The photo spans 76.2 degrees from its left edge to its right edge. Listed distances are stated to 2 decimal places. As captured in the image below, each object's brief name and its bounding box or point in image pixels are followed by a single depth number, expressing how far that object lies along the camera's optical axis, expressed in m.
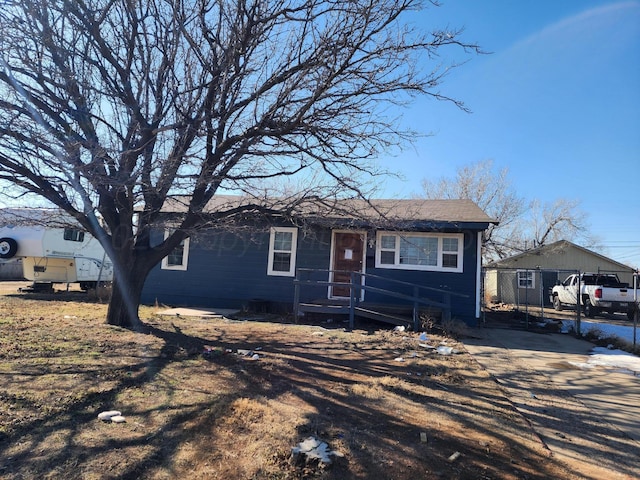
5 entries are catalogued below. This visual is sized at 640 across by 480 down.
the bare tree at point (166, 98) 6.27
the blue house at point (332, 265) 11.07
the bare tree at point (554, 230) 38.00
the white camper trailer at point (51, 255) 15.06
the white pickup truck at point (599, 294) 15.02
